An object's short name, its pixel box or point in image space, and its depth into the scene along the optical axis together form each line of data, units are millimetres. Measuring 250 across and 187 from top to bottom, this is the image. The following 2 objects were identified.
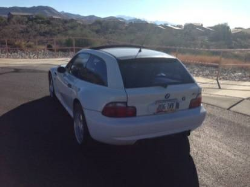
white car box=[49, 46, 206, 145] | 3846
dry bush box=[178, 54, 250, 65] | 18012
